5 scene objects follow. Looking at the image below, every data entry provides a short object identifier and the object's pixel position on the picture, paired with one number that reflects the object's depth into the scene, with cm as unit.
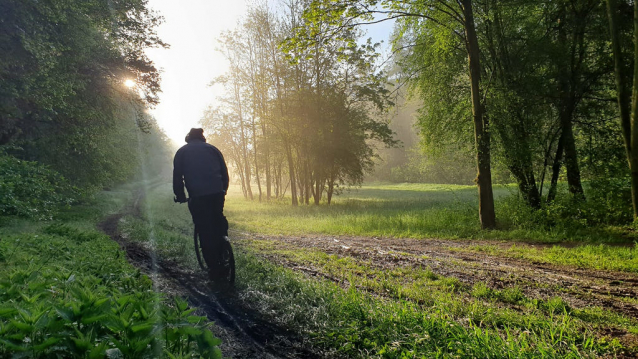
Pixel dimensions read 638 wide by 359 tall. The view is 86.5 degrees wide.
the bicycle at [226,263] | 581
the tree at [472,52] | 1066
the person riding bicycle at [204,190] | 583
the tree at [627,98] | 841
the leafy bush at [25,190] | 977
